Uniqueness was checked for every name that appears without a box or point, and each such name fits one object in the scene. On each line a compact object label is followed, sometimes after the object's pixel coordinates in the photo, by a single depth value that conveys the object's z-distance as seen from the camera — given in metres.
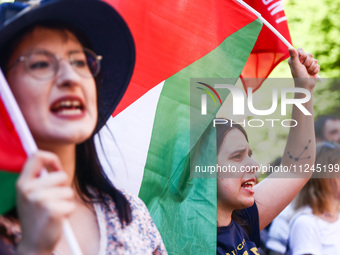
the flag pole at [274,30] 3.15
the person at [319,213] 4.04
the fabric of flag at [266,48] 3.48
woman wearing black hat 1.34
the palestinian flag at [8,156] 1.49
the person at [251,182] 2.80
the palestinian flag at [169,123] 2.66
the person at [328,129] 5.55
